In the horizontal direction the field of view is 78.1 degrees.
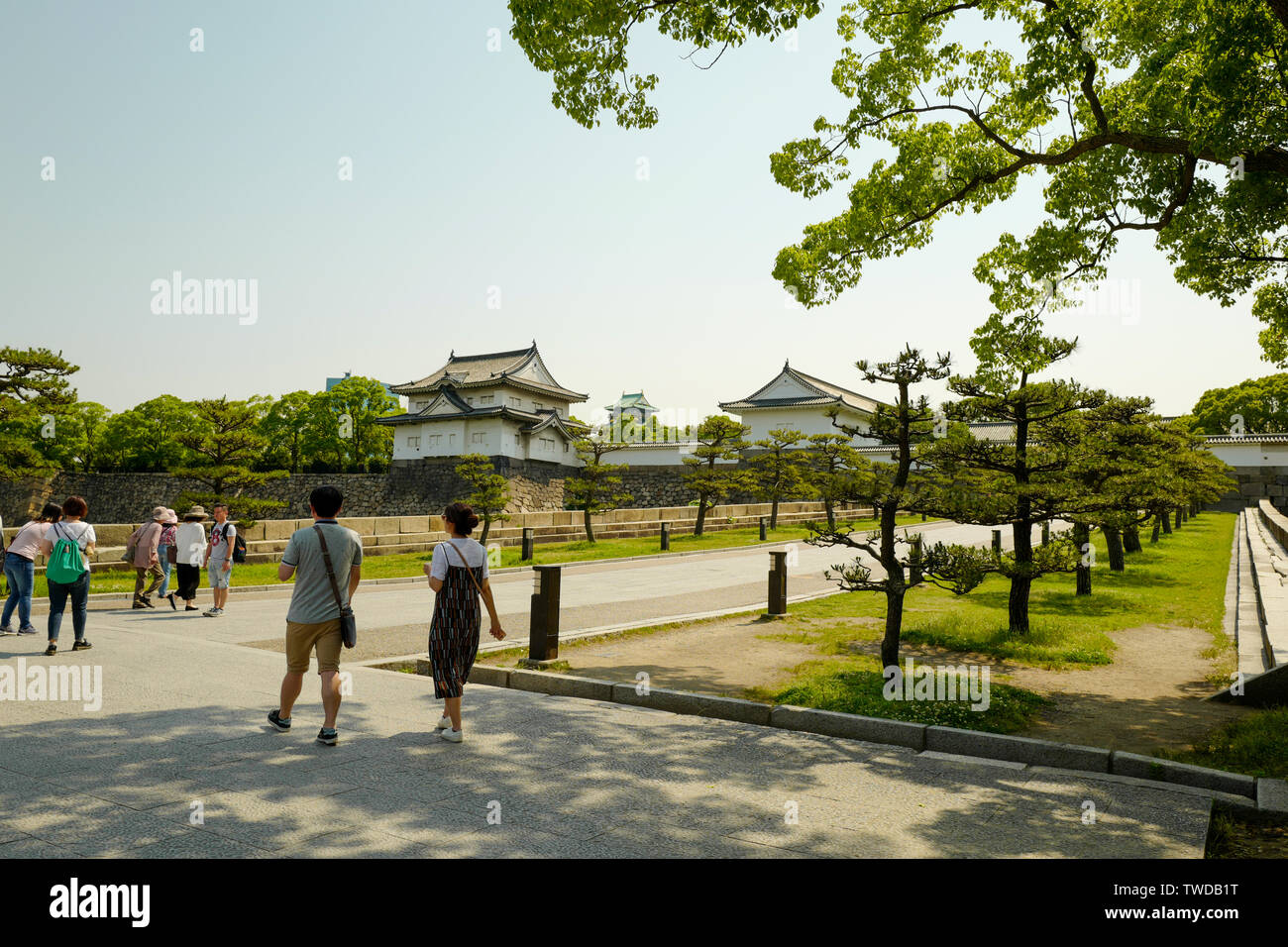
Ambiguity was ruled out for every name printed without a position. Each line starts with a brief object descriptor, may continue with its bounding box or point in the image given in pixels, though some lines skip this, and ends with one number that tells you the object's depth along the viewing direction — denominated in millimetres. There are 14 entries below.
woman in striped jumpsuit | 5543
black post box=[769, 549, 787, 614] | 12148
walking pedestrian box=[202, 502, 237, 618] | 12453
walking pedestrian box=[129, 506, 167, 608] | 12977
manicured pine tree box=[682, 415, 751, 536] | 30703
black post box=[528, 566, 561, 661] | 8359
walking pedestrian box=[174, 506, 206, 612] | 12539
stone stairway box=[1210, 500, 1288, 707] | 6645
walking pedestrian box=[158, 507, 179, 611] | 13234
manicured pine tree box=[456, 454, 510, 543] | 24797
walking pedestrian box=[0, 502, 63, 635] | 9414
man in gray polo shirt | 5328
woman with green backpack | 8227
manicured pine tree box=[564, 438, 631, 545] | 28188
